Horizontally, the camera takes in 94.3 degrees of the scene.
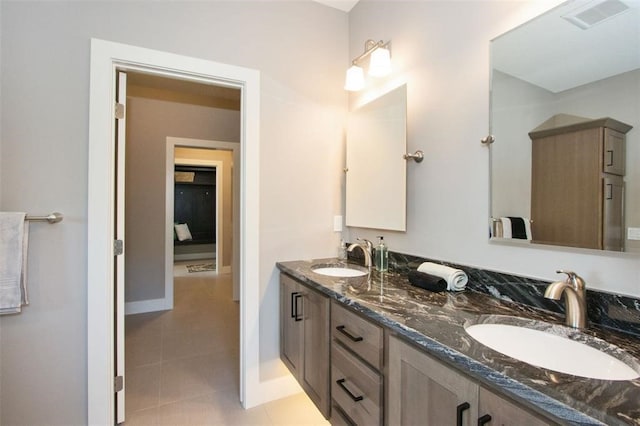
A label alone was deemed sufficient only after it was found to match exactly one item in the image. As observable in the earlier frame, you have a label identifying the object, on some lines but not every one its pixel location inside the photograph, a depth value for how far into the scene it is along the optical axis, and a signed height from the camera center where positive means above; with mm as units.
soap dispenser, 1848 -278
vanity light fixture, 1832 +953
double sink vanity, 624 -404
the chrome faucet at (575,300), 938 -270
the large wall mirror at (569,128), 929 +311
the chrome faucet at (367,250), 1977 -258
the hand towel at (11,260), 1418 -251
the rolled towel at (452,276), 1350 -291
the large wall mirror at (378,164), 1794 +323
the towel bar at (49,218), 1487 -48
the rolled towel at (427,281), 1334 -318
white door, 1758 -251
